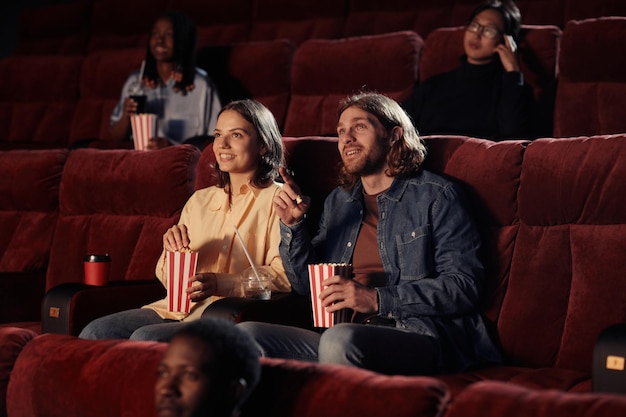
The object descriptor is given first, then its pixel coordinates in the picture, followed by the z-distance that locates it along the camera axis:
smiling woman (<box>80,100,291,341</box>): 2.72
